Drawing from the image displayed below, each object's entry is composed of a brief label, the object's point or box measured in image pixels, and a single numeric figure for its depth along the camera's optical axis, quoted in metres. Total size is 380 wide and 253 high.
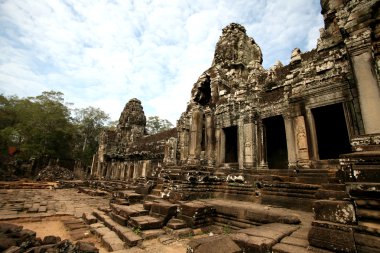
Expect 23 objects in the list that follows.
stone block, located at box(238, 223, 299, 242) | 2.94
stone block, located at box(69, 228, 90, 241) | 5.08
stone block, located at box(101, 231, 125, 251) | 4.01
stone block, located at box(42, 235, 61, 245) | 3.94
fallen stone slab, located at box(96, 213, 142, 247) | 4.03
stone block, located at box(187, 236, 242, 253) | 2.65
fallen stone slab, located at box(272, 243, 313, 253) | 2.45
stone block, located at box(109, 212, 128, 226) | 5.18
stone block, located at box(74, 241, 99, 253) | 3.46
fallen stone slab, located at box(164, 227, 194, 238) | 4.35
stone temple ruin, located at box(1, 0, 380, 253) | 2.66
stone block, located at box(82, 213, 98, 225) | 6.11
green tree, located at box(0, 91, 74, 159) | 29.83
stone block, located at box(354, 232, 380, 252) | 2.21
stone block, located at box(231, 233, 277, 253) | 2.58
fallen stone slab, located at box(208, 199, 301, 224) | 3.86
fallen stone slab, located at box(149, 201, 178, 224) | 5.08
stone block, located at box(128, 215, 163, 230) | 4.61
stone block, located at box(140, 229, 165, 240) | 4.30
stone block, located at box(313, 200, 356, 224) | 2.55
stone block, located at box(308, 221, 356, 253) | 2.38
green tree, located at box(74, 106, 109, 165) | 37.62
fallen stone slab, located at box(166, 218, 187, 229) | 4.57
